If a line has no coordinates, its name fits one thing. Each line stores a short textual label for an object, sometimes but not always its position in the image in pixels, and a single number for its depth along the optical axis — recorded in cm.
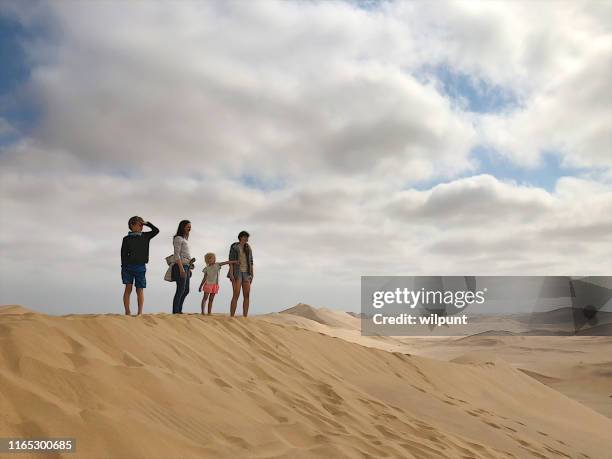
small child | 876
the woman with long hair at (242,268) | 852
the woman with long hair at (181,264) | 784
